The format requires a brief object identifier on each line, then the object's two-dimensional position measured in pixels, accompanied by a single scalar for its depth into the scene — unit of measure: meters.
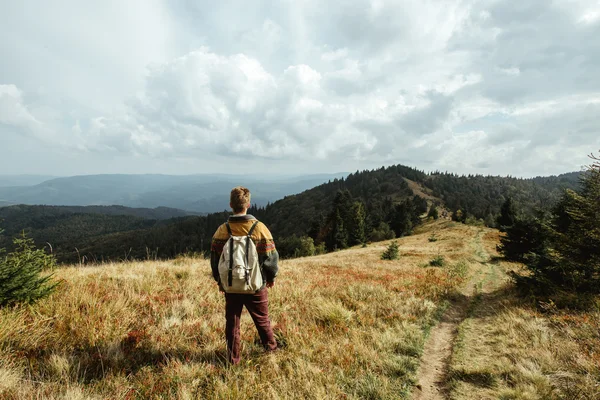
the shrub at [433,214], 86.68
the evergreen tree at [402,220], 69.31
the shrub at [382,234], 66.00
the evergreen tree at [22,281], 5.14
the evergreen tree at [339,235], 63.64
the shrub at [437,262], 19.30
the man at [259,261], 4.34
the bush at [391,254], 24.31
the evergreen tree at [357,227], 65.69
